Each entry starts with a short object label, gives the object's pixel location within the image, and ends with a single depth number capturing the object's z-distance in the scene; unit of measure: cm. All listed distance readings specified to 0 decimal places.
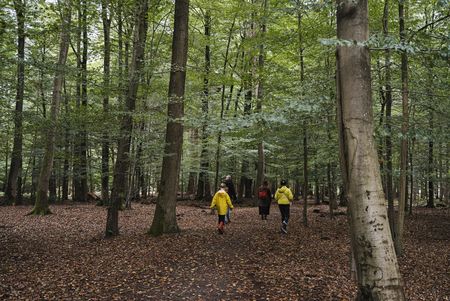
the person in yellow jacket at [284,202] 1087
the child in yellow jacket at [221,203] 1023
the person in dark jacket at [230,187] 1475
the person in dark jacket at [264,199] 1334
